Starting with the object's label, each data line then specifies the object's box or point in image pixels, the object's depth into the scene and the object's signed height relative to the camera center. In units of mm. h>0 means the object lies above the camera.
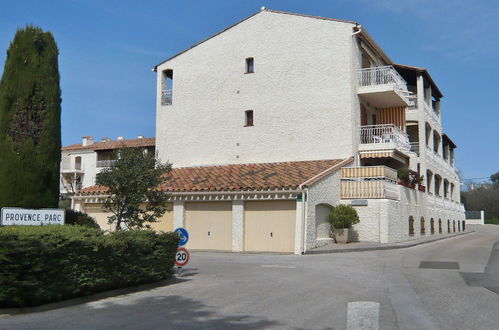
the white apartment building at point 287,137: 22688 +4111
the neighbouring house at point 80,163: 59188 +5337
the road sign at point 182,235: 13391 -679
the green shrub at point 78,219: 17195 -361
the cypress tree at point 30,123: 12977 +2209
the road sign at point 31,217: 10945 -203
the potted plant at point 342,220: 22781 -386
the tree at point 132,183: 14609 +750
